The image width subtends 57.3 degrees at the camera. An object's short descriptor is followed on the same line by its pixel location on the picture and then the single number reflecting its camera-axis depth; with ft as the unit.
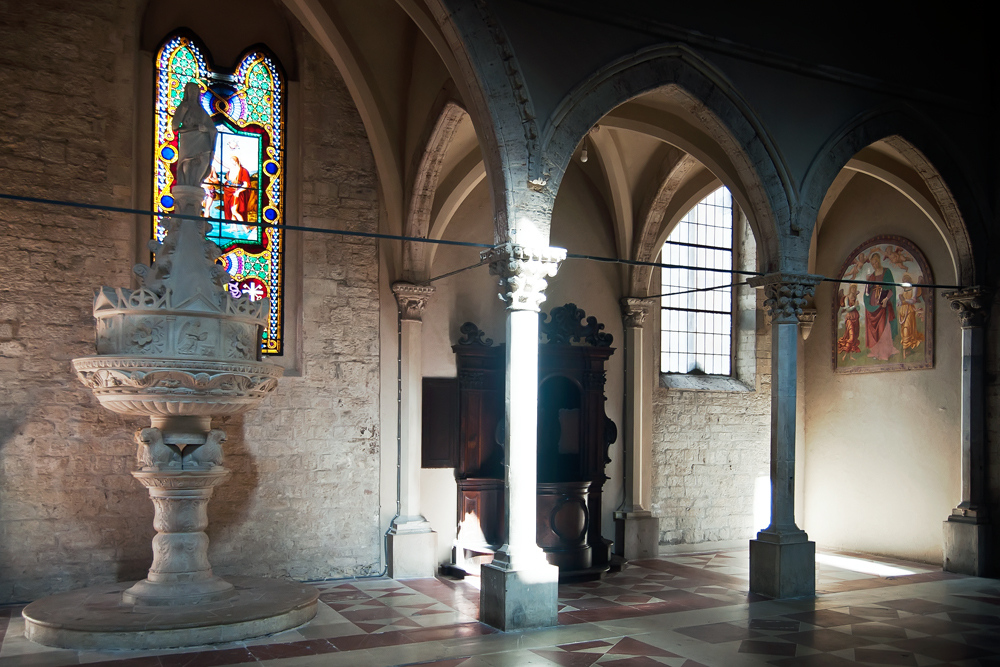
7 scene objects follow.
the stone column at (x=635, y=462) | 33.55
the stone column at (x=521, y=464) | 20.92
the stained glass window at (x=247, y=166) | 27.43
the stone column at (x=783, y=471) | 25.54
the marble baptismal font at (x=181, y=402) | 19.22
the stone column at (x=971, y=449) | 30.07
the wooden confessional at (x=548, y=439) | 29.17
